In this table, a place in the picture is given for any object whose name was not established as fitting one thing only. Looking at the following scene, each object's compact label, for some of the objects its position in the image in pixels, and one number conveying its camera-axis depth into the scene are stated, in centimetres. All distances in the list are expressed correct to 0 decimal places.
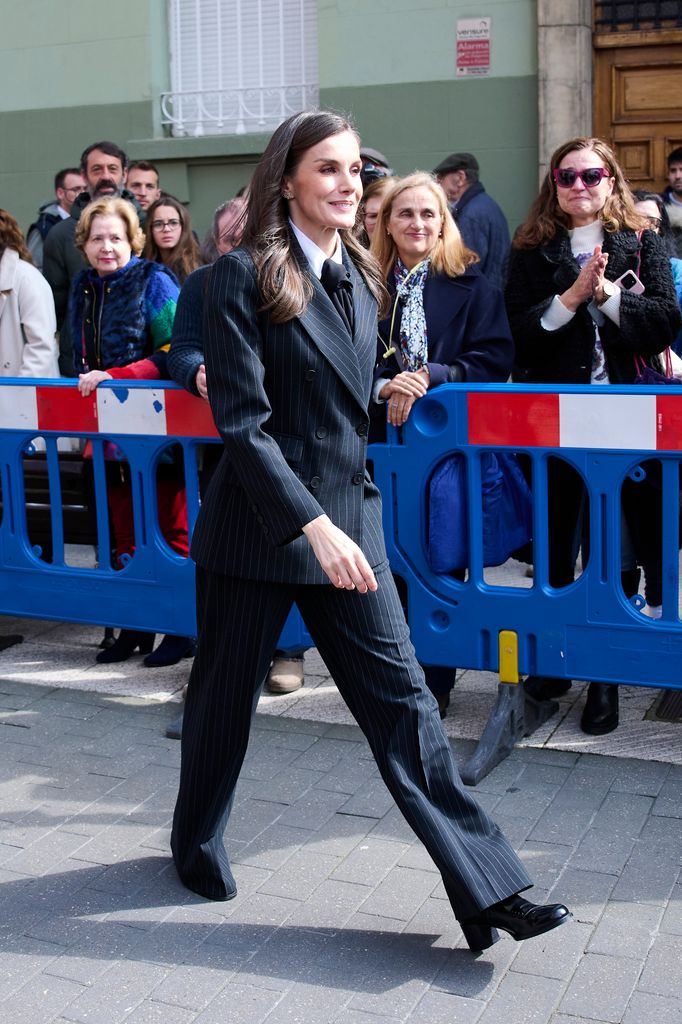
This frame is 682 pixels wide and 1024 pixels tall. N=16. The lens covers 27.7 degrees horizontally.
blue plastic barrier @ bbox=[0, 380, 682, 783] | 450
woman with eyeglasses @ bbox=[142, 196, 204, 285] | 662
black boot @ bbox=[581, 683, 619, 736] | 484
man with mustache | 791
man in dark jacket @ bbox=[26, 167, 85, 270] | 893
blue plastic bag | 479
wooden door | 1016
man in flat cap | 823
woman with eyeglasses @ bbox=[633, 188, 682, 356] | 571
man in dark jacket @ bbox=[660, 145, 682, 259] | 839
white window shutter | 1118
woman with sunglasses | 482
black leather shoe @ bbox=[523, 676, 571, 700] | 511
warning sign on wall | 1016
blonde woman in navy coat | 496
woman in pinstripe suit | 317
